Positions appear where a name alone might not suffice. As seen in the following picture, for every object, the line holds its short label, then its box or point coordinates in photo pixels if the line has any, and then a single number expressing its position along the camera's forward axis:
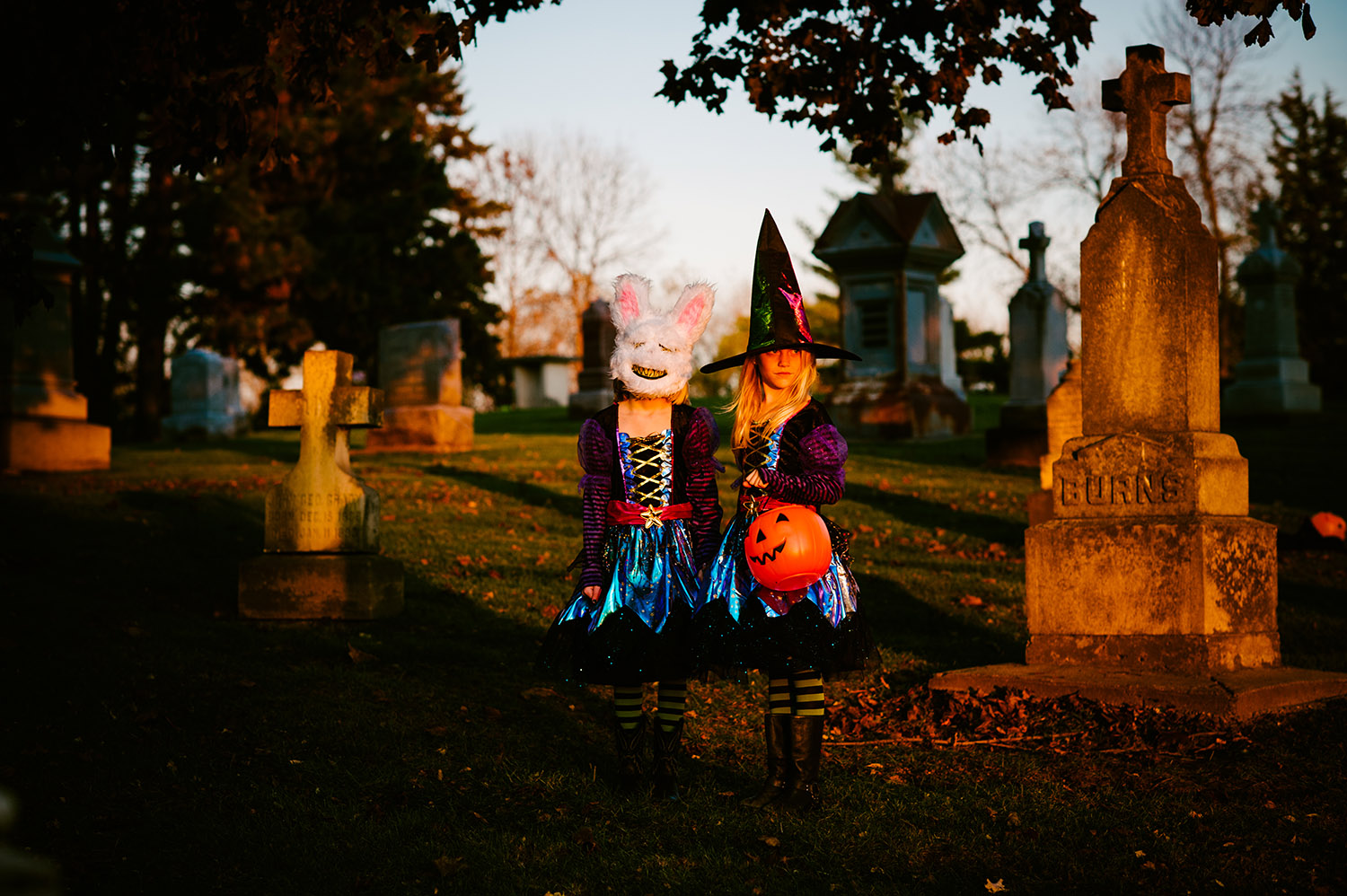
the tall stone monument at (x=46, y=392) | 15.36
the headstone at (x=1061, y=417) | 13.58
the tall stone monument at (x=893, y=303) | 22.09
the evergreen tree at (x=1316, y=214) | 35.53
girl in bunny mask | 4.92
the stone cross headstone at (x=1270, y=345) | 21.09
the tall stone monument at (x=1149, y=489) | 6.49
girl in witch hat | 4.69
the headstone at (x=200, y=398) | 27.25
